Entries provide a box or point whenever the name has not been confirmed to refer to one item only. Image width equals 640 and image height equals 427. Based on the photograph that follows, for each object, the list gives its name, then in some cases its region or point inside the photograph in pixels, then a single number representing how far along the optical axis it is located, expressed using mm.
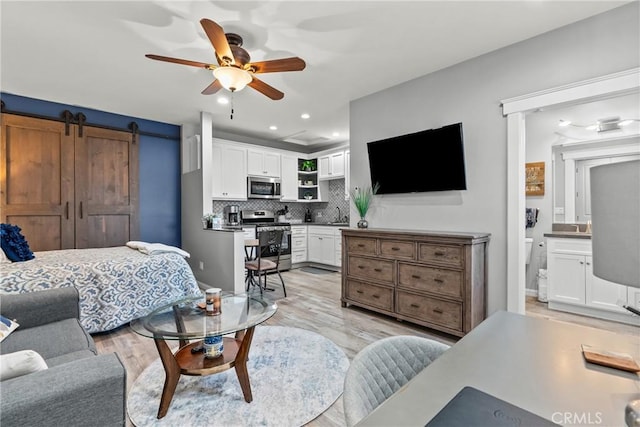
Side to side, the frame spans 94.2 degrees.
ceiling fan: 2359
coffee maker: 5590
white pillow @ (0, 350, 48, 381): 1078
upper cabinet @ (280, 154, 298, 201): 6321
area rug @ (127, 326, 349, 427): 1723
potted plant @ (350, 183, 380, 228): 3818
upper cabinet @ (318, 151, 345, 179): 6098
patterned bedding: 2535
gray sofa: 948
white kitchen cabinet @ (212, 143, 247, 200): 5305
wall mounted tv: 3092
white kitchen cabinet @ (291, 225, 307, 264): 6059
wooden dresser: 2715
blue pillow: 2756
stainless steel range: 5490
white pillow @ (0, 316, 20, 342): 1614
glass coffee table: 1732
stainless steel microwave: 5776
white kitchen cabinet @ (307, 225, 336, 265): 5895
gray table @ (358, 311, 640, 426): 663
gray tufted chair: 824
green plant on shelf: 6766
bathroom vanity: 3238
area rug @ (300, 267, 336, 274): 5863
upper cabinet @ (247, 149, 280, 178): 5781
